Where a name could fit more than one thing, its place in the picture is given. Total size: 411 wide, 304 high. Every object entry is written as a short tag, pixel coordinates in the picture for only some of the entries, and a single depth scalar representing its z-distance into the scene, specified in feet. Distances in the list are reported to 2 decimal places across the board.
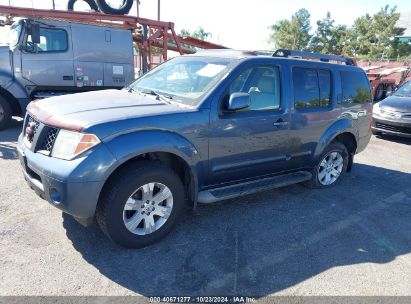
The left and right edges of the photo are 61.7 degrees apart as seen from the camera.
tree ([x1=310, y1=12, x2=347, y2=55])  149.28
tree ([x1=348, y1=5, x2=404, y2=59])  117.80
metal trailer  24.68
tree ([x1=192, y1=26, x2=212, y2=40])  212.23
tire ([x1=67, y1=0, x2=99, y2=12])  34.12
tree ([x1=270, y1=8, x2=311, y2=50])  157.69
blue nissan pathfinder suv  9.30
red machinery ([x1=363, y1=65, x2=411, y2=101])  50.13
